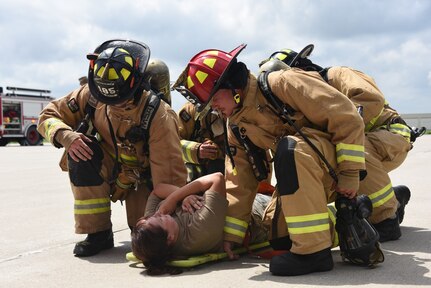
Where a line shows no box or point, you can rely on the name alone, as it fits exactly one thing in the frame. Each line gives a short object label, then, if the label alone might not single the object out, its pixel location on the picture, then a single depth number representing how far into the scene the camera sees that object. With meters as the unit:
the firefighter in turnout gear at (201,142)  4.69
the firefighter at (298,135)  2.79
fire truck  24.69
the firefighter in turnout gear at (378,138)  3.66
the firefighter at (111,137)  3.57
